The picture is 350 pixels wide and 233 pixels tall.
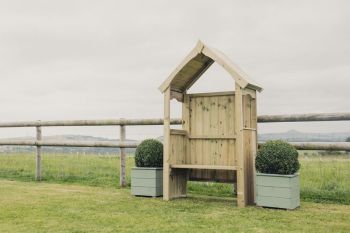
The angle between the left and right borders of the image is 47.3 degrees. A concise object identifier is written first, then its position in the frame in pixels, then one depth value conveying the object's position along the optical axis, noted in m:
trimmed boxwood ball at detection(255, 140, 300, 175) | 6.37
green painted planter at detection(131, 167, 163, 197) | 7.65
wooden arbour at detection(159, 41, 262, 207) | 6.87
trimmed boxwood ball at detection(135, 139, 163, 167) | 7.74
